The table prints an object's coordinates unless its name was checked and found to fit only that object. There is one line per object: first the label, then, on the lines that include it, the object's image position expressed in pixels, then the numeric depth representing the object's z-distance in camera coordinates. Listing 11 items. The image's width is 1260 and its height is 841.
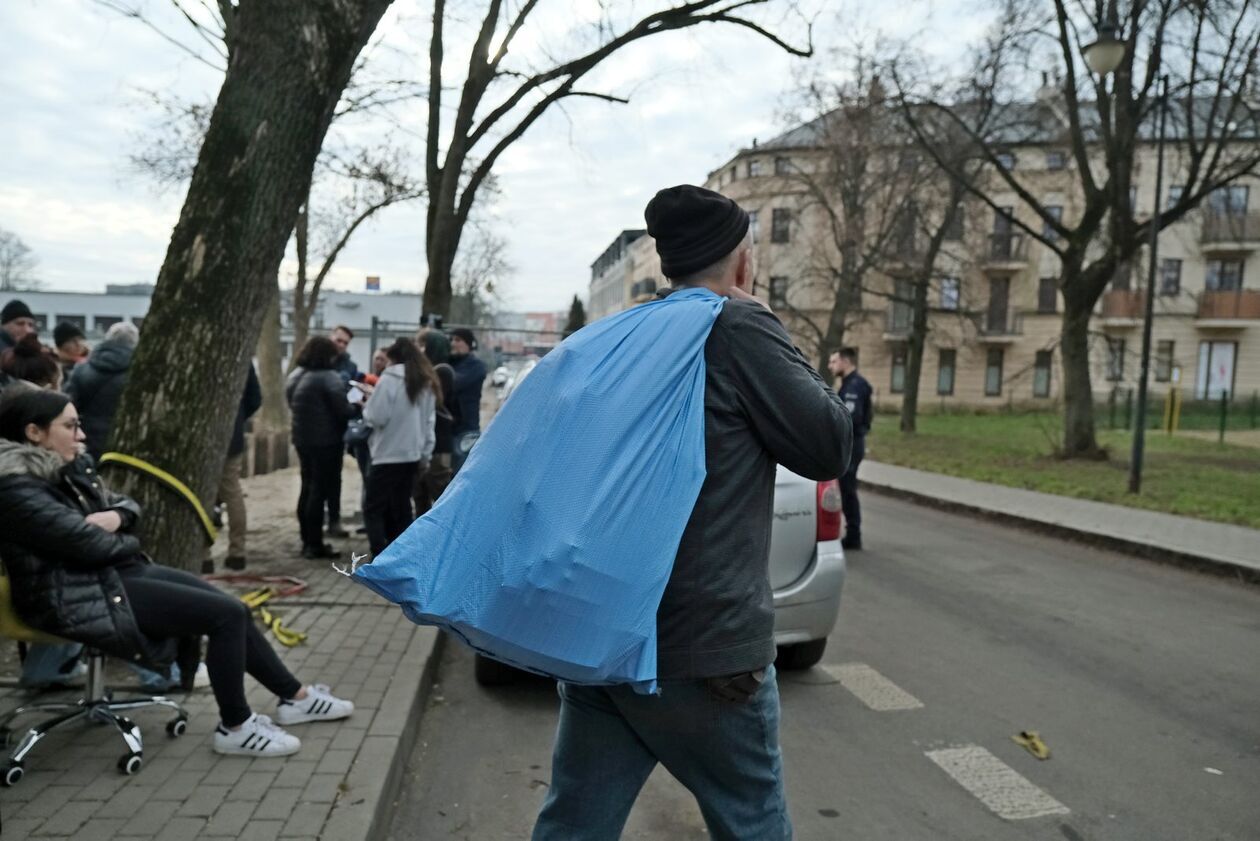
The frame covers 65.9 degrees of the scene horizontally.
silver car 5.02
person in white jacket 7.14
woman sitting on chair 3.47
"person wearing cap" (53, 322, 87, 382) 7.72
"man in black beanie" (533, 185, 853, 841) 1.82
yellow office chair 3.50
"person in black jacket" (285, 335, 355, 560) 8.01
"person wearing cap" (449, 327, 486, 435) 9.27
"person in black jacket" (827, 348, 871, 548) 9.40
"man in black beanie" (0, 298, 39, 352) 7.30
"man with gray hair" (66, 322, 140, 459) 6.41
